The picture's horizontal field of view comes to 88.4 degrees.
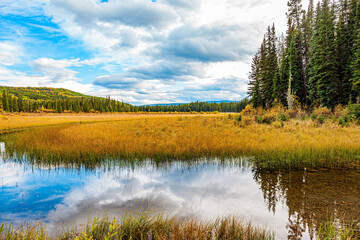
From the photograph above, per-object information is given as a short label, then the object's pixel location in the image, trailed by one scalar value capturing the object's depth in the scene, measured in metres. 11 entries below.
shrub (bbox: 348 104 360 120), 20.12
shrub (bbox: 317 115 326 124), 21.09
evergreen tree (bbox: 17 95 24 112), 96.88
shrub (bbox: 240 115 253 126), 23.81
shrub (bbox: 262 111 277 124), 24.10
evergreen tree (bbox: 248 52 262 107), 42.59
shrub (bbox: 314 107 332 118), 25.16
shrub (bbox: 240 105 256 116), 35.94
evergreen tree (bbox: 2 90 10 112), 88.38
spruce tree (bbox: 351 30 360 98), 24.08
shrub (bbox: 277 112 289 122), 23.23
